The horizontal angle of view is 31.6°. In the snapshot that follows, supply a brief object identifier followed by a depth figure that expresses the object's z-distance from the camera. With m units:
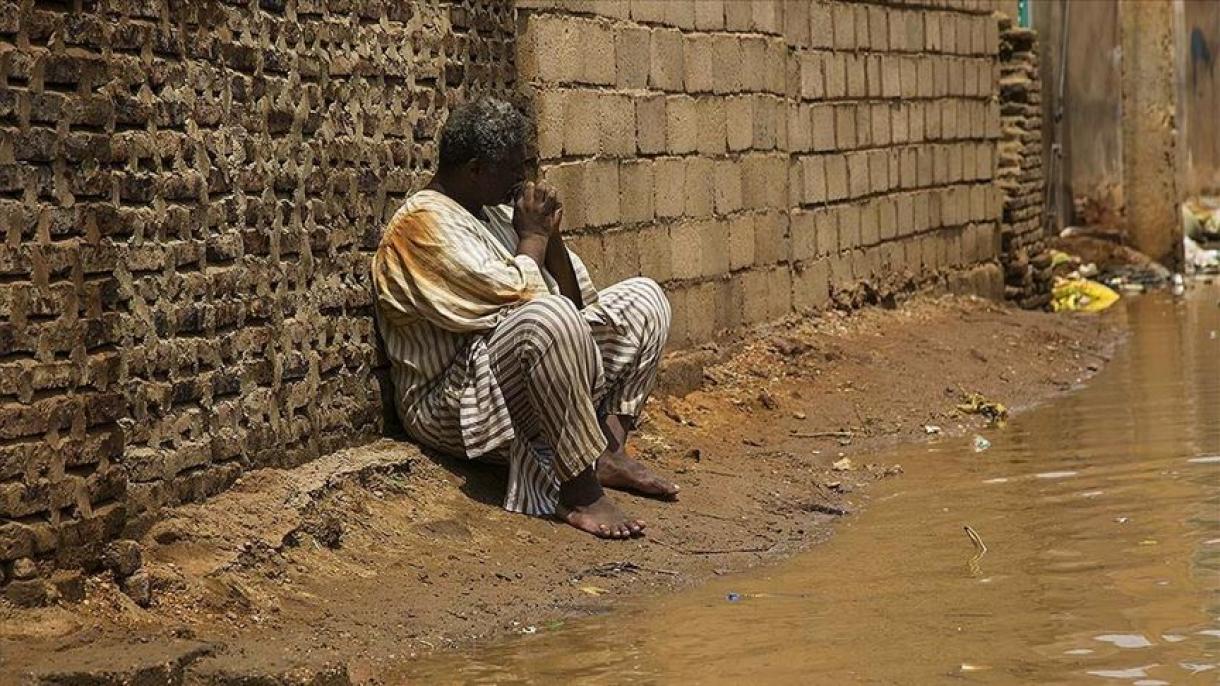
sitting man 6.59
